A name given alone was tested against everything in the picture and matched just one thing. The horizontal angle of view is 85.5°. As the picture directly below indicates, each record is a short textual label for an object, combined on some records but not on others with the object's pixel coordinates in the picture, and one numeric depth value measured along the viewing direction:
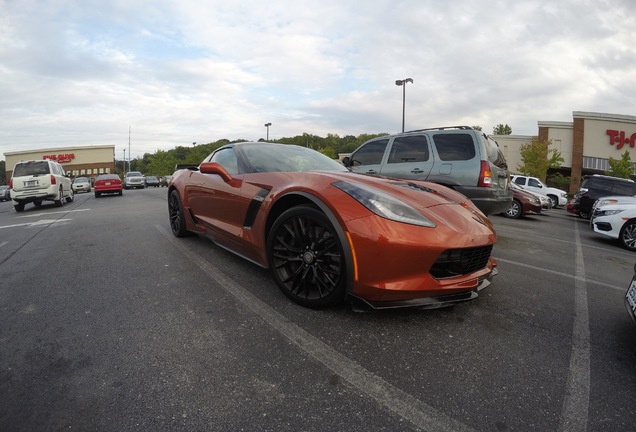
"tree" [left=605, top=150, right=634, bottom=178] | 26.44
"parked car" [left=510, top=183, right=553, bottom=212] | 13.81
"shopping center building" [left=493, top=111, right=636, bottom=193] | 31.86
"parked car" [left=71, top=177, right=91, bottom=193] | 28.61
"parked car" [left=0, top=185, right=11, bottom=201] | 30.52
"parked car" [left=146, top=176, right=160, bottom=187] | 39.06
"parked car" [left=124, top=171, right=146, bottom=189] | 31.14
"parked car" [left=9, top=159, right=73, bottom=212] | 11.70
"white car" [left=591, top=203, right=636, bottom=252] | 6.71
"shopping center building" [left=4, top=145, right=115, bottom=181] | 69.50
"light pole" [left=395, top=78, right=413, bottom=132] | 23.94
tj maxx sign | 31.83
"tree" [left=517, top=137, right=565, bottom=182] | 30.00
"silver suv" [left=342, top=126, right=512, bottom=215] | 5.54
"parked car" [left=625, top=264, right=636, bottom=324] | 2.27
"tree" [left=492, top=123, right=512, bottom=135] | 79.38
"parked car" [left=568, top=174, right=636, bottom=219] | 11.70
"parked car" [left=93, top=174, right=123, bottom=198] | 18.86
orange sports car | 2.24
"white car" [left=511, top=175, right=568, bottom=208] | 18.17
